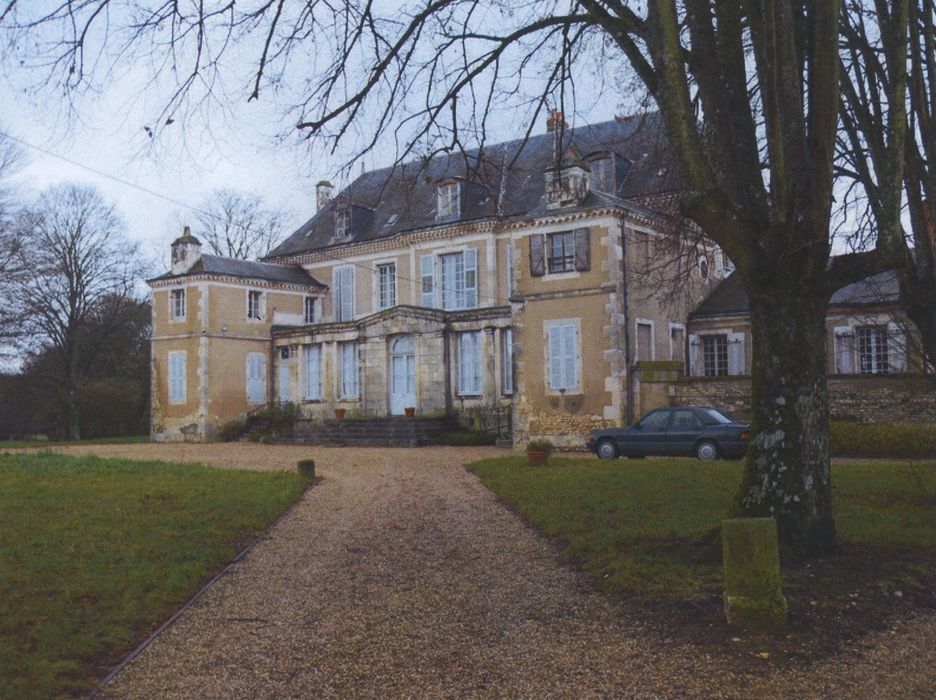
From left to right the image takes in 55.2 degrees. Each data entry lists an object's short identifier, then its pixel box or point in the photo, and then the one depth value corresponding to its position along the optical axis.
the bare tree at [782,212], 6.94
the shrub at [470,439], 26.81
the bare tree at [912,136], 8.73
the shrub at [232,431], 32.31
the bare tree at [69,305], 37.81
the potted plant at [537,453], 17.23
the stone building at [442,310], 23.75
